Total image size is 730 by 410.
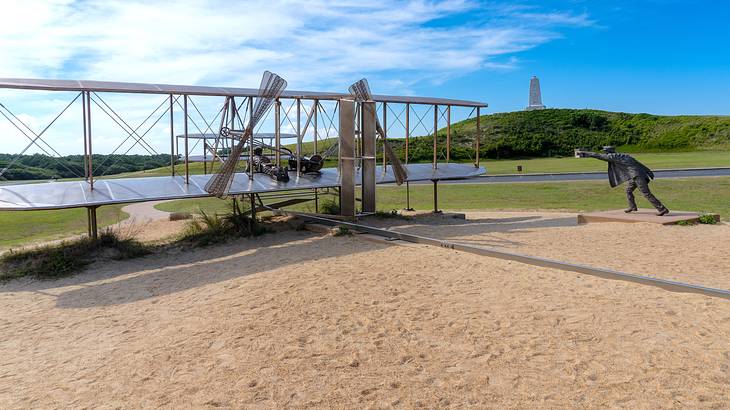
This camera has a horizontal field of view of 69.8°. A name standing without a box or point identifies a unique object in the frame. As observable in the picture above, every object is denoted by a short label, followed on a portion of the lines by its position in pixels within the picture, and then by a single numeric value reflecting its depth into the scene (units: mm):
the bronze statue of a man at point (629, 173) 14453
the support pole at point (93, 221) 11586
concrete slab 13545
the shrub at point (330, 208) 16520
